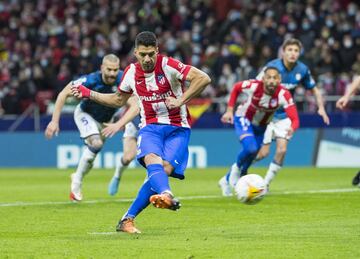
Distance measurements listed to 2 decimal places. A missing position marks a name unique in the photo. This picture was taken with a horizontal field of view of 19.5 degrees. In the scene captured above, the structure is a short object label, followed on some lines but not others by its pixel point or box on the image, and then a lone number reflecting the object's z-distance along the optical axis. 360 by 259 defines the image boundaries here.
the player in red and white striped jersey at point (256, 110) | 17.00
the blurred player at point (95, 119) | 16.14
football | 11.60
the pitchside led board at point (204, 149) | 27.66
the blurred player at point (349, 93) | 15.18
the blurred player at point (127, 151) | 17.83
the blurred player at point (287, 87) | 17.86
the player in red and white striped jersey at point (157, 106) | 11.37
